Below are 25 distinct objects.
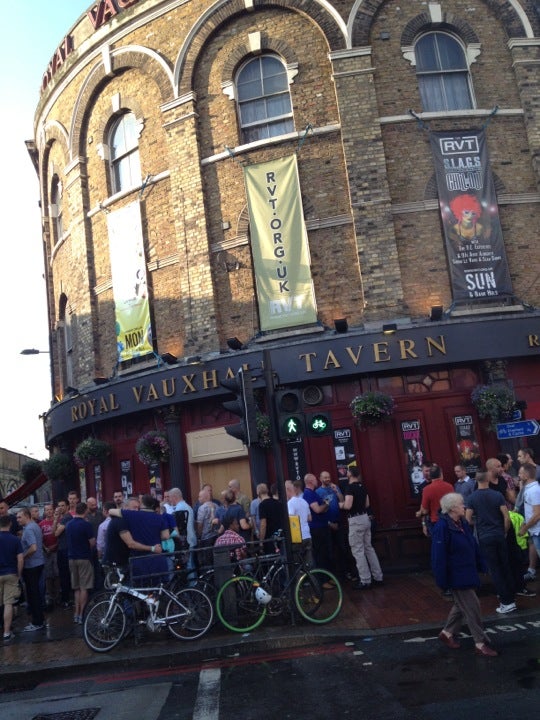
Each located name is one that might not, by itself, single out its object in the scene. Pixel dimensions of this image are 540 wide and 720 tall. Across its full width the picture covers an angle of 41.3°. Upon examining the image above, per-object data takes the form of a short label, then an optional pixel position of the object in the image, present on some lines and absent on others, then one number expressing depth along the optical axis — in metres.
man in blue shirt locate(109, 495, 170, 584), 8.98
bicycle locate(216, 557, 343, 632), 8.76
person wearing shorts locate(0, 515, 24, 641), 9.98
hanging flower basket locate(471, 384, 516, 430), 13.16
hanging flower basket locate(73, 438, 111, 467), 16.08
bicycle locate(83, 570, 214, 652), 8.60
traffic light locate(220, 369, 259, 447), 9.14
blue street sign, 11.48
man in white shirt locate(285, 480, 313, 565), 10.69
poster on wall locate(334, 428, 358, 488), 13.91
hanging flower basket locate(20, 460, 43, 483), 19.94
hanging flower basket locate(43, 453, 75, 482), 17.47
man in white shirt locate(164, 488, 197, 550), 11.55
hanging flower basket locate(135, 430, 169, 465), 14.90
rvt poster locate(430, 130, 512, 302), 14.20
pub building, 13.77
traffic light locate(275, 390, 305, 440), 8.94
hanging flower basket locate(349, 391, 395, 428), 13.07
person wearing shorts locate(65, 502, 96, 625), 10.51
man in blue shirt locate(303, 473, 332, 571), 11.70
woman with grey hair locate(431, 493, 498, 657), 6.76
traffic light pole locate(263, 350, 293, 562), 8.93
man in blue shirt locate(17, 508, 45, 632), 10.80
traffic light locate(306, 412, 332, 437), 9.52
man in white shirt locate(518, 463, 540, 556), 8.90
